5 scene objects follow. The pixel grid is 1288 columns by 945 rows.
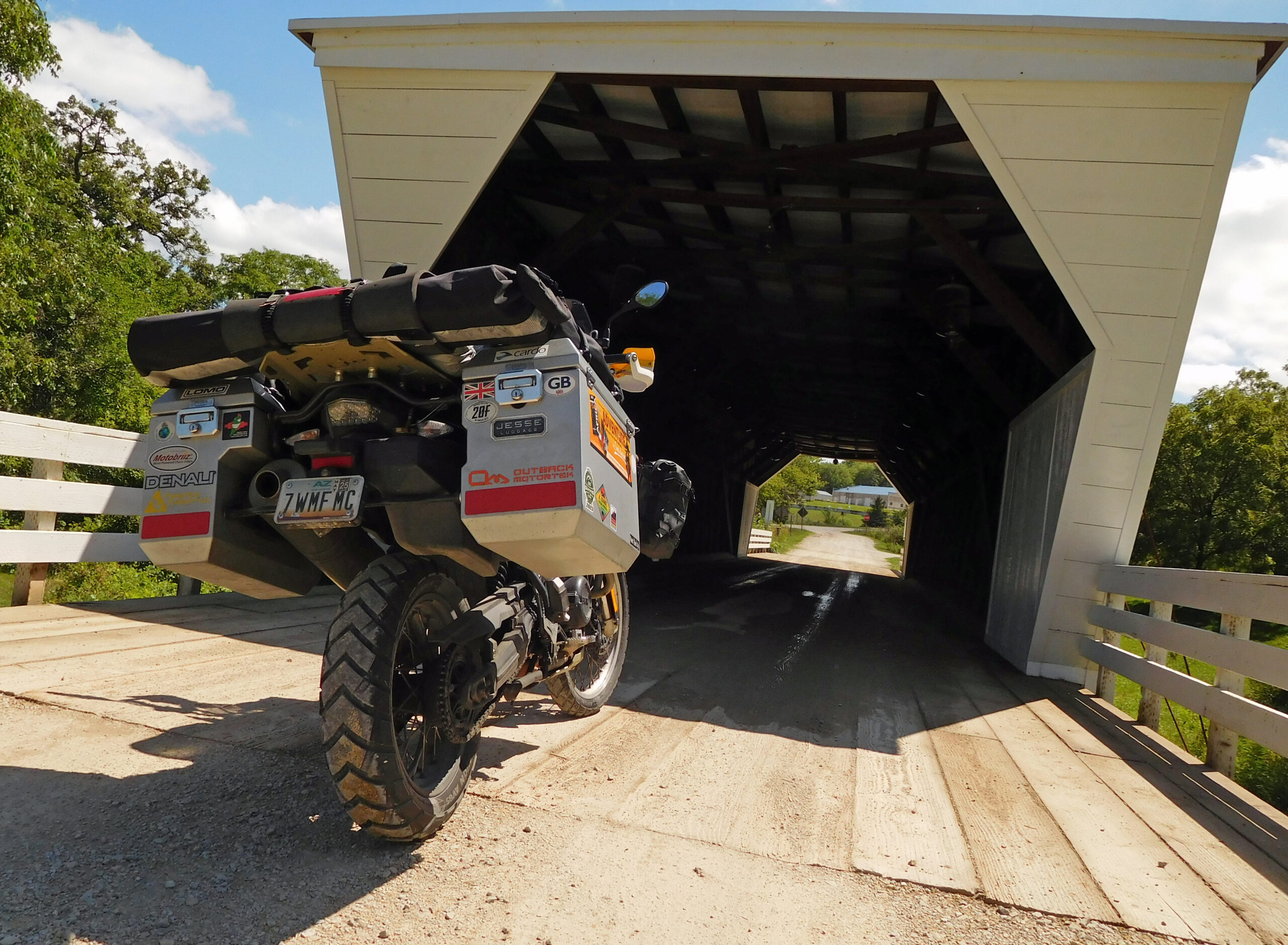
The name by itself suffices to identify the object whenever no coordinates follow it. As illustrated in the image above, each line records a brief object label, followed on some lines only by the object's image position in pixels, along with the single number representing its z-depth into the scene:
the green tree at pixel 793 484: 66.00
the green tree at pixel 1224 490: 20.11
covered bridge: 5.74
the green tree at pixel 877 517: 99.62
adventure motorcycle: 2.11
